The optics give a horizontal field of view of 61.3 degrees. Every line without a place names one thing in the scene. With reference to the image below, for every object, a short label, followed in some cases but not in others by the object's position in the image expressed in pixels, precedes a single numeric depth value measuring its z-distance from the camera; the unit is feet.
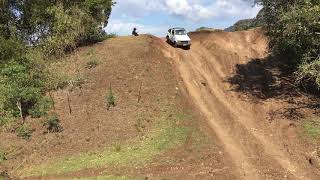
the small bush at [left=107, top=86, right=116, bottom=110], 58.86
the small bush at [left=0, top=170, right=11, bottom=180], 45.23
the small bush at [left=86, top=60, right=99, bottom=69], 67.93
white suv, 79.94
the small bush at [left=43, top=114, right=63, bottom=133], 54.83
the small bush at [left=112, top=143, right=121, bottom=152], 50.31
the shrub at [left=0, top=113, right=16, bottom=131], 56.10
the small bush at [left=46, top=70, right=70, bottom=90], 63.52
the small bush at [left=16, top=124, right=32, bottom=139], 54.46
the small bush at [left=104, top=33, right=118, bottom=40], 81.32
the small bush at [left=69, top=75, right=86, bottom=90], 63.39
